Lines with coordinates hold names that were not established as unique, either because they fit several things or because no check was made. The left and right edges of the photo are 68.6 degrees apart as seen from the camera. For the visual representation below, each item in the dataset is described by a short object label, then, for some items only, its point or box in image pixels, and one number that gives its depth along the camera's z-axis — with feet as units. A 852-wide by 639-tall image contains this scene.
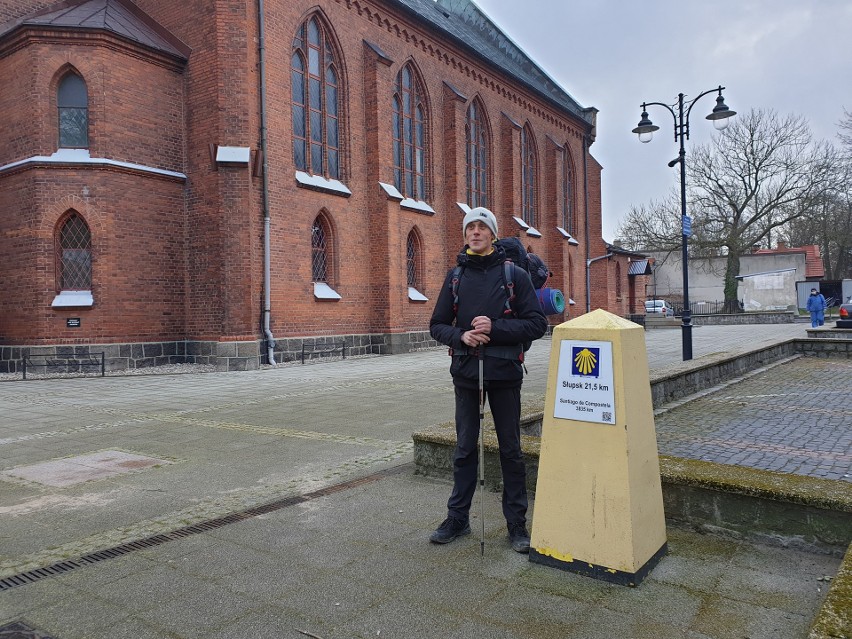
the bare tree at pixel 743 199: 121.60
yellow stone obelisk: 10.36
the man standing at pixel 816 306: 87.15
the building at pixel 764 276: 169.99
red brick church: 51.13
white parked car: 175.52
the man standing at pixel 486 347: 12.16
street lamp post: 49.16
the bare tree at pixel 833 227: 119.14
